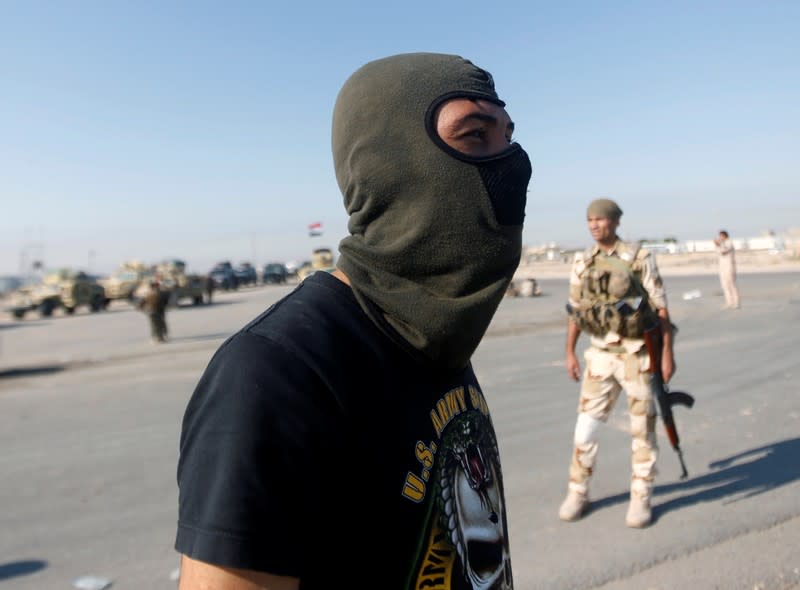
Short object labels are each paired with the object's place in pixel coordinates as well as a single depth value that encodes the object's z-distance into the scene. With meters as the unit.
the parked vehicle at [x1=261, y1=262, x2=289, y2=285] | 51.53
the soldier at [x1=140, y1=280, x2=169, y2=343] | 15.52
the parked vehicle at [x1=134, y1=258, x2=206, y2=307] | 30.08
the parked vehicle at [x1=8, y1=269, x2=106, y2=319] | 29.72
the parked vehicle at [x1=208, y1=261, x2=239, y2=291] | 44.59
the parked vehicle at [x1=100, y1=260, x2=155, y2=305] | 33.09
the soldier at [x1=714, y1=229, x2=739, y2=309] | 15.18
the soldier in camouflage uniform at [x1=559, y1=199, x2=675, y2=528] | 4.35
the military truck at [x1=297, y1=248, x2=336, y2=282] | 23.66
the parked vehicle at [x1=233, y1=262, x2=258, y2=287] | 49.11
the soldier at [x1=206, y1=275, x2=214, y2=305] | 32.28
